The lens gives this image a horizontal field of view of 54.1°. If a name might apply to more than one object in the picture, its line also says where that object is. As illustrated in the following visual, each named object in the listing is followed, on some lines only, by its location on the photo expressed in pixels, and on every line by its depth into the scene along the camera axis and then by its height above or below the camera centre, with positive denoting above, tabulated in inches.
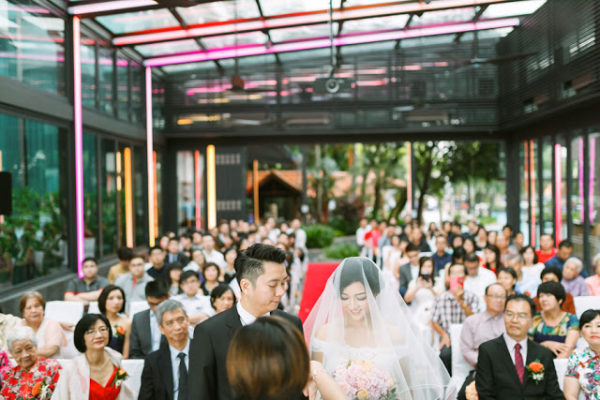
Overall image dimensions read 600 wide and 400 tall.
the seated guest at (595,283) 250.7 -42.3
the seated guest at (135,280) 268.7 -41.9
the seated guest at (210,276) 255.4 -37.2
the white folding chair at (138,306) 221.6 -43.3
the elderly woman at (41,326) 189.3 -43.9
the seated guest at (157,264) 287.5 -36.1
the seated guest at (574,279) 253.4 -40.8
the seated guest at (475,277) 256.4 -39.9
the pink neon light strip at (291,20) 456.8 +134.7
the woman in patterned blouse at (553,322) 188.4 -44.5
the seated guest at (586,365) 140.6 -43.6
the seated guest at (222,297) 185.3 -33.8
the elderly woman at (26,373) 143.3 -45.0
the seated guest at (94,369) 136.0 -42.5
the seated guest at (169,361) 146.2 -43.0
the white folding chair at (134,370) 161.2 -49.0
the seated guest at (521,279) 272.7 -43.8
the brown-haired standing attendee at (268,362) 64.7 -19.2
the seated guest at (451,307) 223.3 -46.0
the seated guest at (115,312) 194.5 -40.3
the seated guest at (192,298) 224.5 -41.8
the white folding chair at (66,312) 225.0 -45.8
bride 114.8 -30.6
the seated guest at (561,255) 292.2 -34.8
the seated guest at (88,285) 256.1 -42.0
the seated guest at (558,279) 231.5 -36.8
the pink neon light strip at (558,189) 464.4 -2.3
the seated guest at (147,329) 187.5 -44.1
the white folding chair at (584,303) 203.0 -40.6
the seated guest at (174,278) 260.0 -39.4
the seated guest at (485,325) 184.1 -43.7
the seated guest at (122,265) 285.9 -36.8
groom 87.0 -20.1
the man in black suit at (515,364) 145.6 -44.8
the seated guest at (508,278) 230.8 -36.0
